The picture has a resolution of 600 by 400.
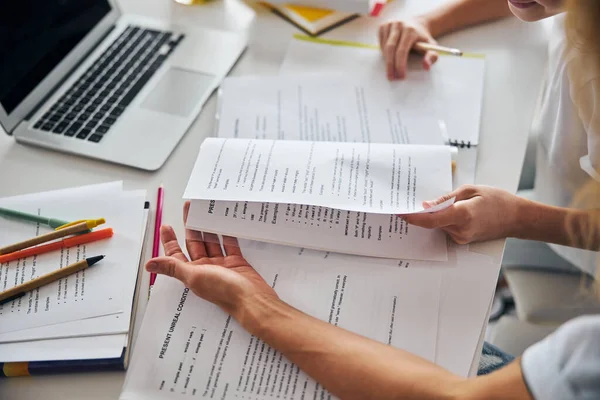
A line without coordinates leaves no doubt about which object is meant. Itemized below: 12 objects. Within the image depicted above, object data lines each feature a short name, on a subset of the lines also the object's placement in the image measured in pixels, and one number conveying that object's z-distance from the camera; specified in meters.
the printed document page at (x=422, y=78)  0.89
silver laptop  0.87
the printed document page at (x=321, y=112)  0.86
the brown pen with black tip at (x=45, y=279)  0.67
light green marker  0.75
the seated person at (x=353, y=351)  0.51
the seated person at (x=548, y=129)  0.69
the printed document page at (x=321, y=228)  0.70
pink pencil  0.71
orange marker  0.71
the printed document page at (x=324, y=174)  0.71
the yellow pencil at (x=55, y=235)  0.71
